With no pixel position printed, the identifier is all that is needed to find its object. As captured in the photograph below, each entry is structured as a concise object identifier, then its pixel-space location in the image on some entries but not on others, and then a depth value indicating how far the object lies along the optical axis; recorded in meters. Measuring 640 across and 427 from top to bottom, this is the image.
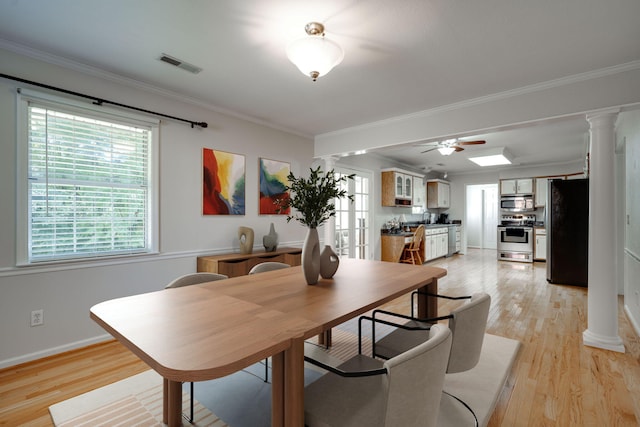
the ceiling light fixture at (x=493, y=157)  5.81
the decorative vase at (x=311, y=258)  1.92
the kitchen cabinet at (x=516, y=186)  7.74
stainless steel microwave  7.77
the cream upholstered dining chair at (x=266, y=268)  2.33
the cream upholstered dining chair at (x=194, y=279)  2.02
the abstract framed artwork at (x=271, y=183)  4.20
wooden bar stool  6.59
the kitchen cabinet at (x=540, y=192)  7.51
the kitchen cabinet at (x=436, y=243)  7.16
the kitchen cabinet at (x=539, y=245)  7.22
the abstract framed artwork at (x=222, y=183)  3.59
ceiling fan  4.83
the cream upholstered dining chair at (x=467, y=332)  1.51
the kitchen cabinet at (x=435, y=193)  8.45
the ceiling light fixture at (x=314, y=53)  1.95
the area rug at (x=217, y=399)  1.82
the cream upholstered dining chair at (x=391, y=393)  0.98
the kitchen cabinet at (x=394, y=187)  6.48
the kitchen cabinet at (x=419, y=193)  7.48
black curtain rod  2.34
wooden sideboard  3.32
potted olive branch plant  1.92
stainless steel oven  7.33
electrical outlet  2.48
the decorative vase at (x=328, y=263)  2.06
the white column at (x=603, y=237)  2.70
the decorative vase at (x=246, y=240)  3.76
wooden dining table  0.96
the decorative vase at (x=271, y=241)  3.94
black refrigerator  5.06
